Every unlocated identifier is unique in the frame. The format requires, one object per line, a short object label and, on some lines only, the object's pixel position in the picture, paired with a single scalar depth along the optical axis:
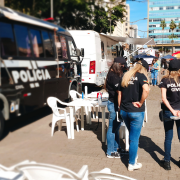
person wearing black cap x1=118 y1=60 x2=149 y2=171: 2.48
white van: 8.27
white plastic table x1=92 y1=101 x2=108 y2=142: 3.55
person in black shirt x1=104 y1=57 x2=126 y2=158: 2.85
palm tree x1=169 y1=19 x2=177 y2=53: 68.04
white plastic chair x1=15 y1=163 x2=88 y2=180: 1.16
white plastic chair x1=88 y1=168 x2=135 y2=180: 1.30
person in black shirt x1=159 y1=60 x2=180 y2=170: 2.63
